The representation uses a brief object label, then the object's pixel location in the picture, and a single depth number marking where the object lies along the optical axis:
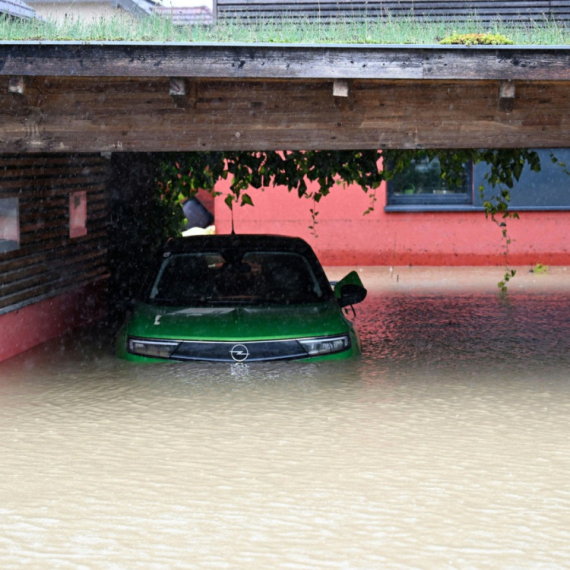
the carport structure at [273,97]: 7.88
